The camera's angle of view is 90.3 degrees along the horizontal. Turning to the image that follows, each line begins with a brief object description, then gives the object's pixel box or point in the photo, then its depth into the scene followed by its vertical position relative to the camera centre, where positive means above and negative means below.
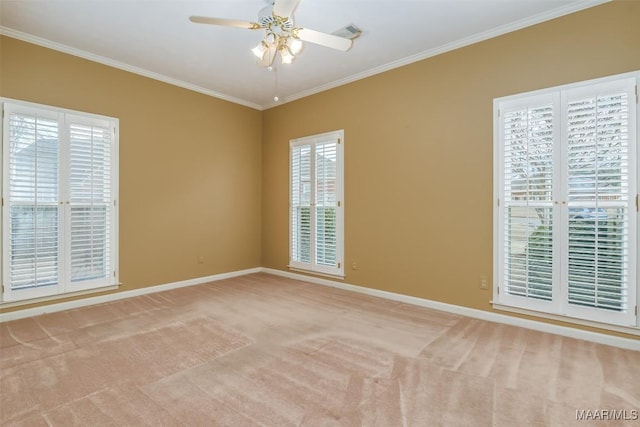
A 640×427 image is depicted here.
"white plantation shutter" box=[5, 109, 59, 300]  3.26 +0.10
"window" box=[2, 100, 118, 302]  3.26 +0.11
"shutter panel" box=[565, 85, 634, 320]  2.62 +0.13
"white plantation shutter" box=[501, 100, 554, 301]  2.95 +0.12
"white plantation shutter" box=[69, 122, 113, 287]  3.64 +0.11
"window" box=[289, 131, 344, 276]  4.61 +0.13
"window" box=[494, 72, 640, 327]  2.62 +0.11
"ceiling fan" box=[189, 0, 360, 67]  2.36 +1.40
